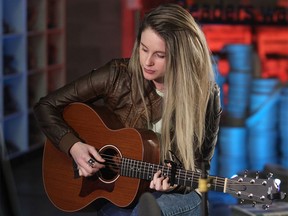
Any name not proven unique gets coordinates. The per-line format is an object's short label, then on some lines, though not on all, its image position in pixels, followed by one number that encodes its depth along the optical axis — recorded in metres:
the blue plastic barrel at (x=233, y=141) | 7.75
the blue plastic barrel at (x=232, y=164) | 7.77
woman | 3.89
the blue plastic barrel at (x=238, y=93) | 7.59
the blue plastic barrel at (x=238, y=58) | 7.53
